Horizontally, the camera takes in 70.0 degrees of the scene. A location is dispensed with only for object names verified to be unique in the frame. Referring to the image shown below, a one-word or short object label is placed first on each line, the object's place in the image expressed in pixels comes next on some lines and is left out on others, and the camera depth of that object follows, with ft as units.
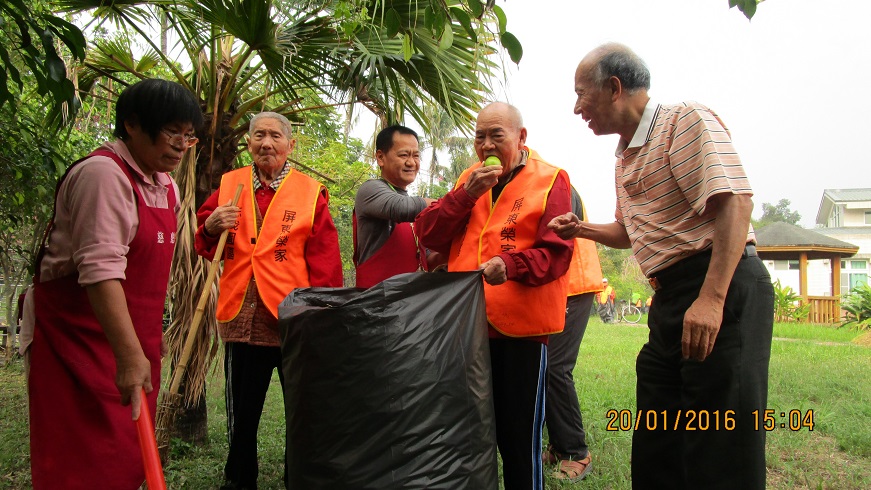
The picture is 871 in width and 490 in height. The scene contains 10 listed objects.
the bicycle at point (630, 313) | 76.35
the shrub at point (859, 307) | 41.98
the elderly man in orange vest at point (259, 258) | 8.69
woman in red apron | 5.08
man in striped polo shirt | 5.63
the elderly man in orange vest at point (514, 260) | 7.11
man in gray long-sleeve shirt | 9.07
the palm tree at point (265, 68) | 10.97
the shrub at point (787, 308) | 51.19
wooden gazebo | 59.77
